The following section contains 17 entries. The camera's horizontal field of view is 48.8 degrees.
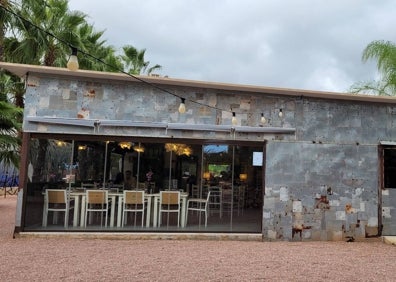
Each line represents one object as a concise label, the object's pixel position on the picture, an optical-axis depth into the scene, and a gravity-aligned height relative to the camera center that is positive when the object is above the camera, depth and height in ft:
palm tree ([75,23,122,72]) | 57.62 +18.41
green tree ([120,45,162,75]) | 83.25 +22.60
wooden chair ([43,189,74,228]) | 32.12 -2.13
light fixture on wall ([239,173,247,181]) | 33.91 +0.34
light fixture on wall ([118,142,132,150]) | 32.01 +2.28
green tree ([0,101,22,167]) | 45.39 +4.13
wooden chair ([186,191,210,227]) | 33.86 -2.02
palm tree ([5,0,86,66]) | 44.42 +15.58
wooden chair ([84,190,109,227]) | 32.42 -1.95
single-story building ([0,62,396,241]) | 31.22 +1.61
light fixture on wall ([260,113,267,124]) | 32.35 +4.63
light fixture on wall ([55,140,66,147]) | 31.61 +2.20
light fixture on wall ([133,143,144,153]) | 32.17 +2.11
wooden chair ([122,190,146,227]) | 33.01 -1.89
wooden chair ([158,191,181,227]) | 33.37 -1.86
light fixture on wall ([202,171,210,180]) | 33.58 +0.27
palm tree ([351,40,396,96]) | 55.67 +16.01
